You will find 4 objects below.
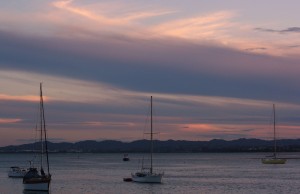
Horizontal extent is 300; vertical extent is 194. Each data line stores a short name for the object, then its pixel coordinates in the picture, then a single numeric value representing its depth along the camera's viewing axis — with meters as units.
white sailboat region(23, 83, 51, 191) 65.69
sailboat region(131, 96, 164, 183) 81.69
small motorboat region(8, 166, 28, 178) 101.74
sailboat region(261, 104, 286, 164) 149.88
